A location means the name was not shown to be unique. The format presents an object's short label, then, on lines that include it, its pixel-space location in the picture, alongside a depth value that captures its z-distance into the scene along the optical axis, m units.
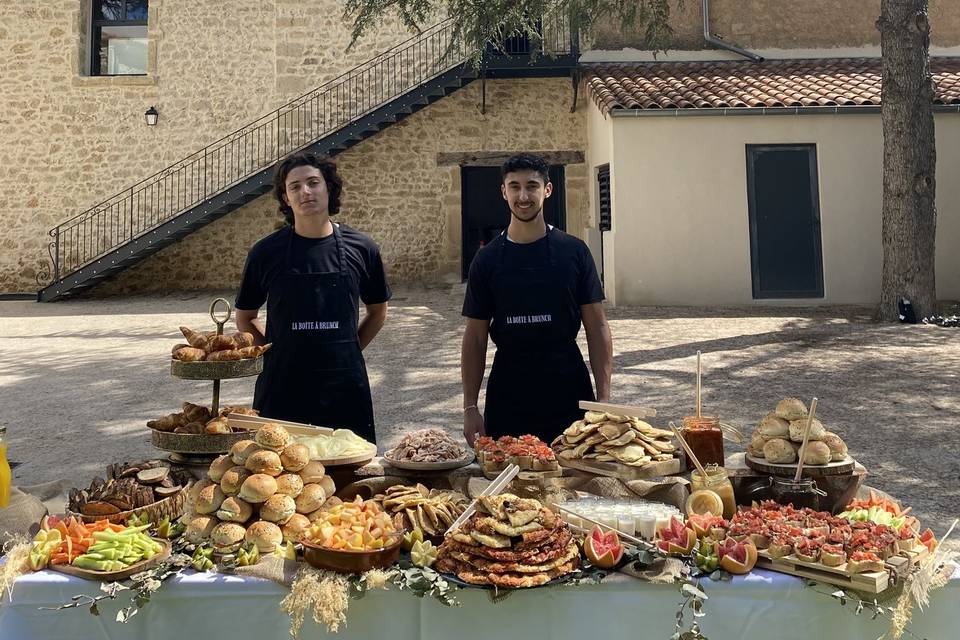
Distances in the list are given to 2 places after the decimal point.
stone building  15.52
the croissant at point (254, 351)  2.59
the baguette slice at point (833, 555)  1.88
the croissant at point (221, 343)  2.61
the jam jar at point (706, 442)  2.41
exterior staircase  15.90
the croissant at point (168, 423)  2.50
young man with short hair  3.07
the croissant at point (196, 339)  2.64
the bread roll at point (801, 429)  2.37
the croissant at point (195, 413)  2.54
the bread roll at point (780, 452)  2.38
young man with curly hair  2.99
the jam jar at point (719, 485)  2.26
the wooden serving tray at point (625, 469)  2.38
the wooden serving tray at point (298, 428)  2.38
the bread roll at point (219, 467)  2.16
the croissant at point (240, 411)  2.55
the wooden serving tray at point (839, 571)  1.84
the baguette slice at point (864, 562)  1.86
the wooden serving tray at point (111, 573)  1.91
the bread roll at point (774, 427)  2.42
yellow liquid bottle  2.34
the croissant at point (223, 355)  2.54
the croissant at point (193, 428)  2.46
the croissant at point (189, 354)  2.54
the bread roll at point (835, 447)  2.39
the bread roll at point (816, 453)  2.34
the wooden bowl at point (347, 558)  1.89
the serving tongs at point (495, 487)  2.04
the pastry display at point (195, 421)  2.47
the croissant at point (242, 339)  2.65
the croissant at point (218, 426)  2.46
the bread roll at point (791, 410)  2.44
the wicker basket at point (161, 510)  2.16
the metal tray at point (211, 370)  2.51
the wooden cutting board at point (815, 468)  2.34
